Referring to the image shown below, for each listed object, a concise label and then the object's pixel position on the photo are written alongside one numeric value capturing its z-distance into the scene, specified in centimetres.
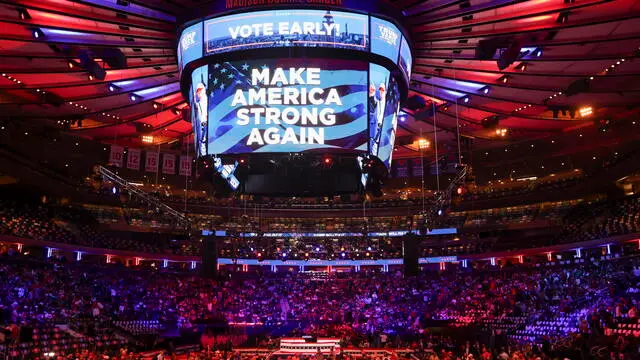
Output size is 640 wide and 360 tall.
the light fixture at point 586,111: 2799
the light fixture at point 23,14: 1658
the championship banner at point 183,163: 4544
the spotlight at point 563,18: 1710
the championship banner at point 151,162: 4066
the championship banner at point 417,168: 4838
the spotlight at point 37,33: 1782
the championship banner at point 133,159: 3956
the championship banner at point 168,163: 4319
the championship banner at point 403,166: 4861
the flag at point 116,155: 3638
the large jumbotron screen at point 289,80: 1680
